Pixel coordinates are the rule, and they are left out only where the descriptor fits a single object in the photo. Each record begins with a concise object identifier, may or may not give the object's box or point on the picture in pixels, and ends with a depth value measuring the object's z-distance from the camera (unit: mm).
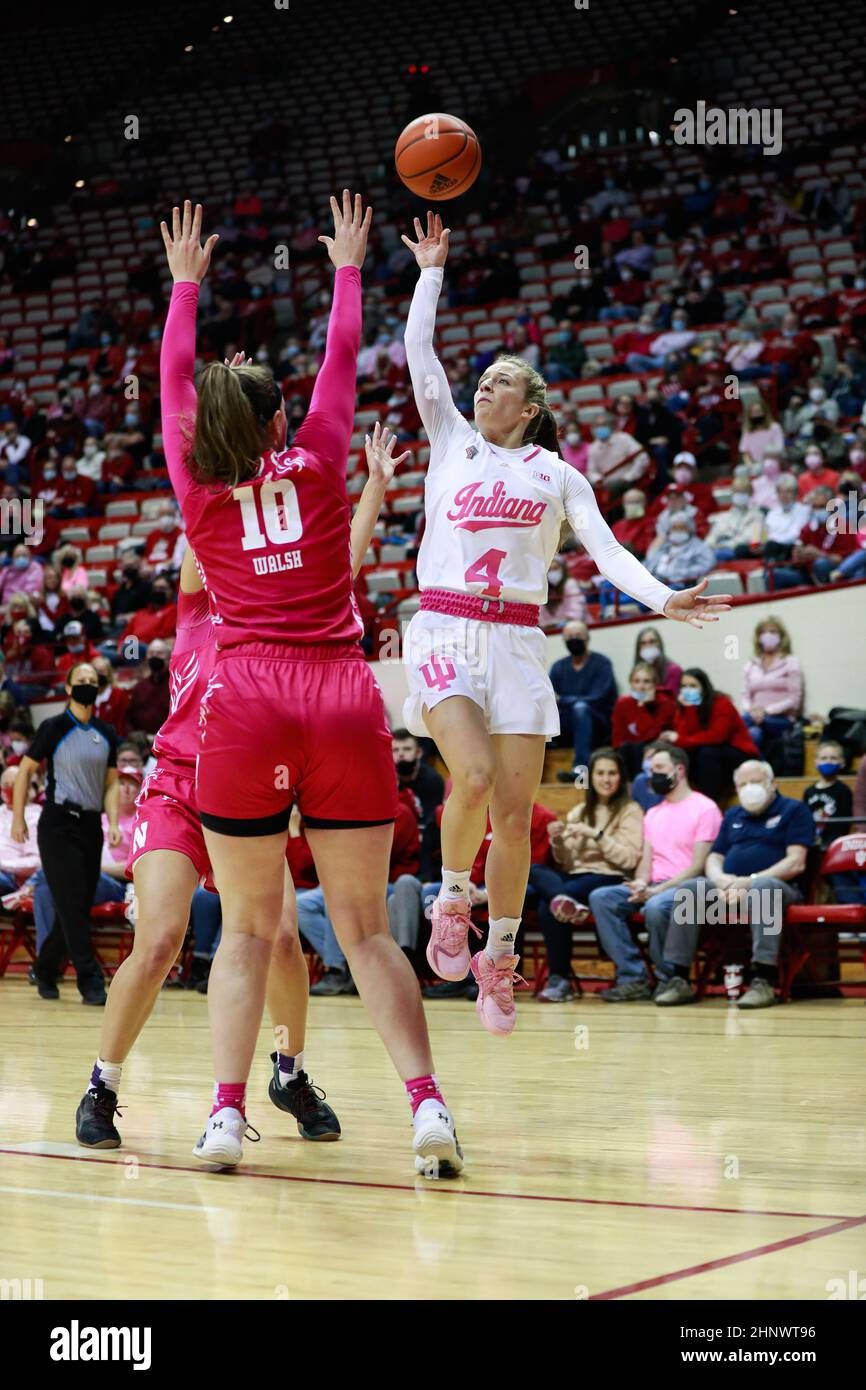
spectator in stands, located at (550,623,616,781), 12930
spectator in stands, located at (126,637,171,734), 14344
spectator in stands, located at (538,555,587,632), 14422
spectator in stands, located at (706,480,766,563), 14562
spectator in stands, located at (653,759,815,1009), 9742
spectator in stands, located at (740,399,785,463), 15922
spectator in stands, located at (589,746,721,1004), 10109
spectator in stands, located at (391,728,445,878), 11461
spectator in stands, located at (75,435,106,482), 21984
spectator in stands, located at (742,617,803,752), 12680
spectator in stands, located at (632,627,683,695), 12797
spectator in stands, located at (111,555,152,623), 16875
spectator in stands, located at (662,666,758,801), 11781
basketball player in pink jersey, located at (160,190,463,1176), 4320
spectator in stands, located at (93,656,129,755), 14820
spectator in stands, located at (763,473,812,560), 14344
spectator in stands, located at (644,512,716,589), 14172
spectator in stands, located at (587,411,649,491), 16156
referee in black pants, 10469
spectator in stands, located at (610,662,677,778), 12328
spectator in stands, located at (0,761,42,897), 12680
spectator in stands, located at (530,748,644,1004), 10383
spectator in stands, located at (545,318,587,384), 19609
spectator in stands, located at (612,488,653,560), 15062
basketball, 6156
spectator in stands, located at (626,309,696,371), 18797
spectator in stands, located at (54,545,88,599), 18156
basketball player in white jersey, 5590
